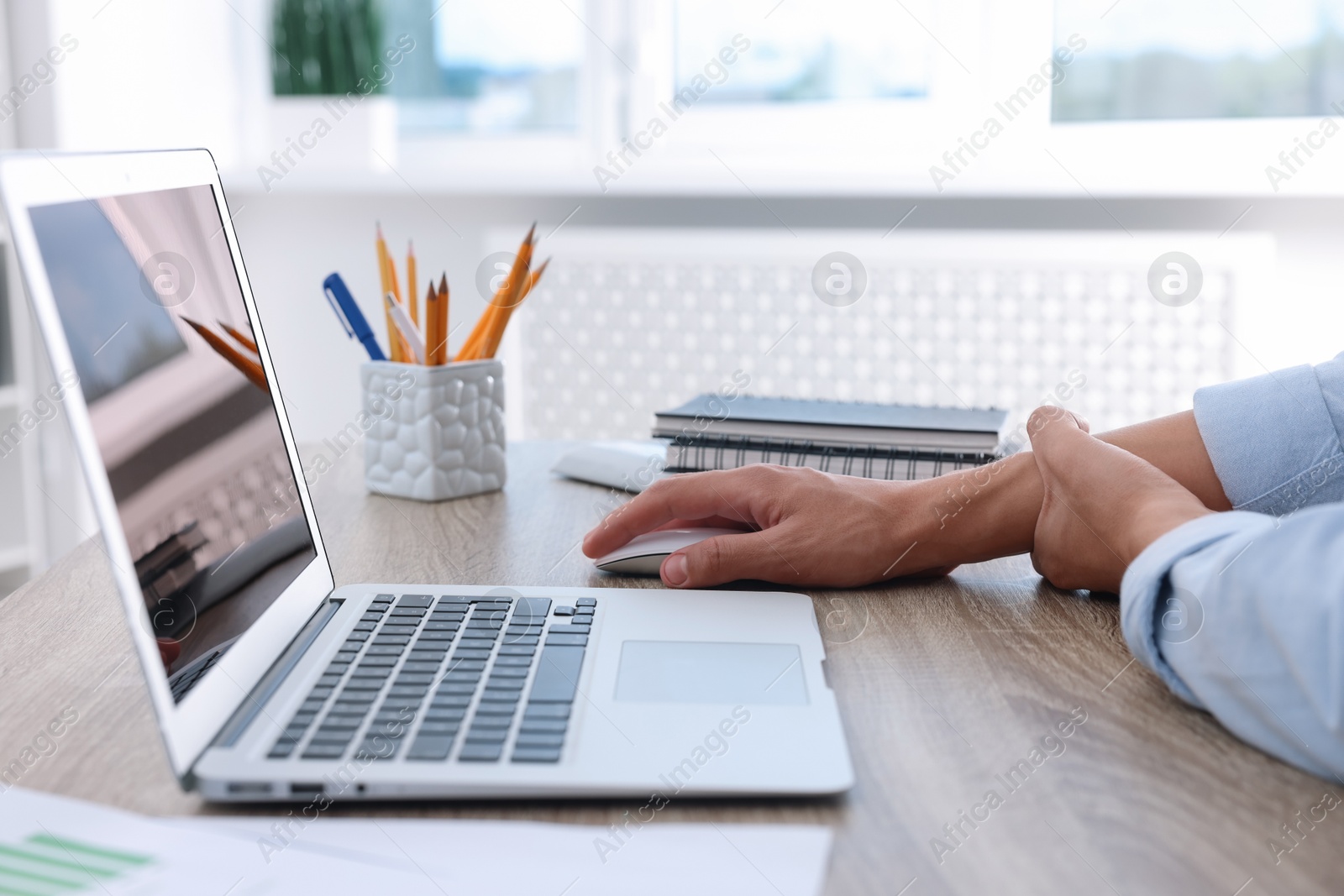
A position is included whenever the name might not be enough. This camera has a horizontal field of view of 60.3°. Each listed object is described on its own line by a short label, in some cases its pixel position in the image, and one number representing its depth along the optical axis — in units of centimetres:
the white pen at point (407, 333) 97
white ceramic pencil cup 98
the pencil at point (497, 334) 101
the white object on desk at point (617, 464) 103
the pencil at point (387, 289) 100
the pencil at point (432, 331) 97
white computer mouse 77
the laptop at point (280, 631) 45
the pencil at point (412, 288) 105
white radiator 188
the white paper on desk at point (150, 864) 40
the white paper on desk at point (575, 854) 40
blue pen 98
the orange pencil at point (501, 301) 99
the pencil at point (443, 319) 98
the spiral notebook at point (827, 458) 91
